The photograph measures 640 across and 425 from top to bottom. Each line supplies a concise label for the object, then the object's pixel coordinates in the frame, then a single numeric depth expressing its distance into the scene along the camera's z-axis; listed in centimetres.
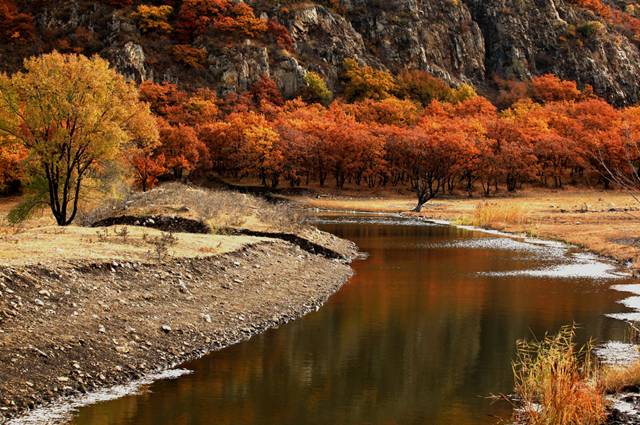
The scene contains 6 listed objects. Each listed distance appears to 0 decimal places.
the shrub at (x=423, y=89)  19075
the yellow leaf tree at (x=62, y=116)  4025
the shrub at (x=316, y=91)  17800
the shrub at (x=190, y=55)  18025
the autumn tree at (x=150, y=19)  19325
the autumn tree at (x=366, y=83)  18388
